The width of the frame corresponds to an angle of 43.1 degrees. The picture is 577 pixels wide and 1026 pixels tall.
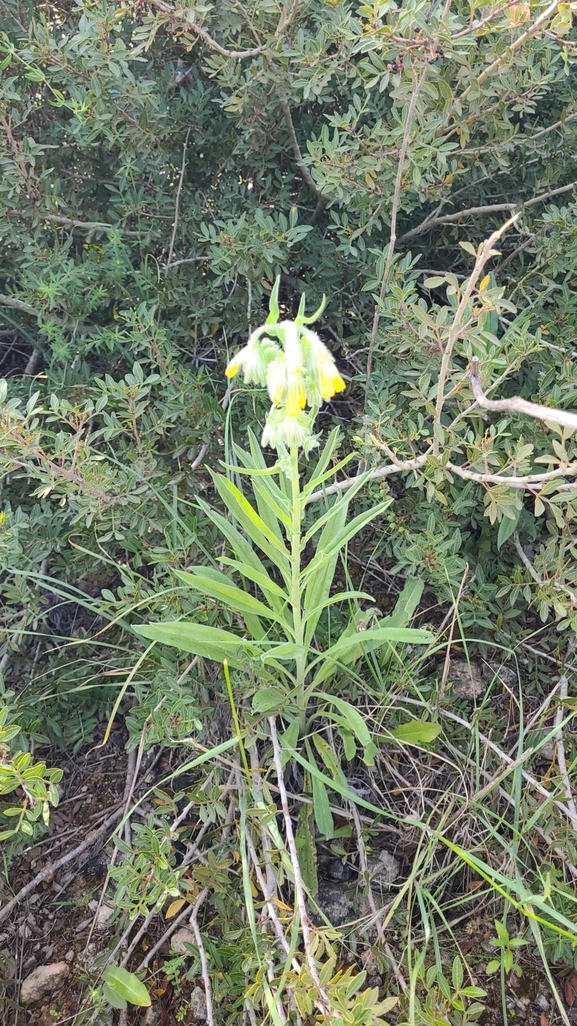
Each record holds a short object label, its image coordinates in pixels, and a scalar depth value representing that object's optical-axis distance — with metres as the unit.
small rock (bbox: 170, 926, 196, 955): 0.57
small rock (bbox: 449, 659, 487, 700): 0.66
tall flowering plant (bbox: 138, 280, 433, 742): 0.44
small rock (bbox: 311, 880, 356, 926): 0.57
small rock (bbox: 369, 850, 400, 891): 0.58
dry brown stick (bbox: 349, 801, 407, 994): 0.50
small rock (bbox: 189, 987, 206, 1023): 0.54
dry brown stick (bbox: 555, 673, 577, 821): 0.54
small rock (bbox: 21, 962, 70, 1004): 0.57
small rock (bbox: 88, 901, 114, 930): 0.58
